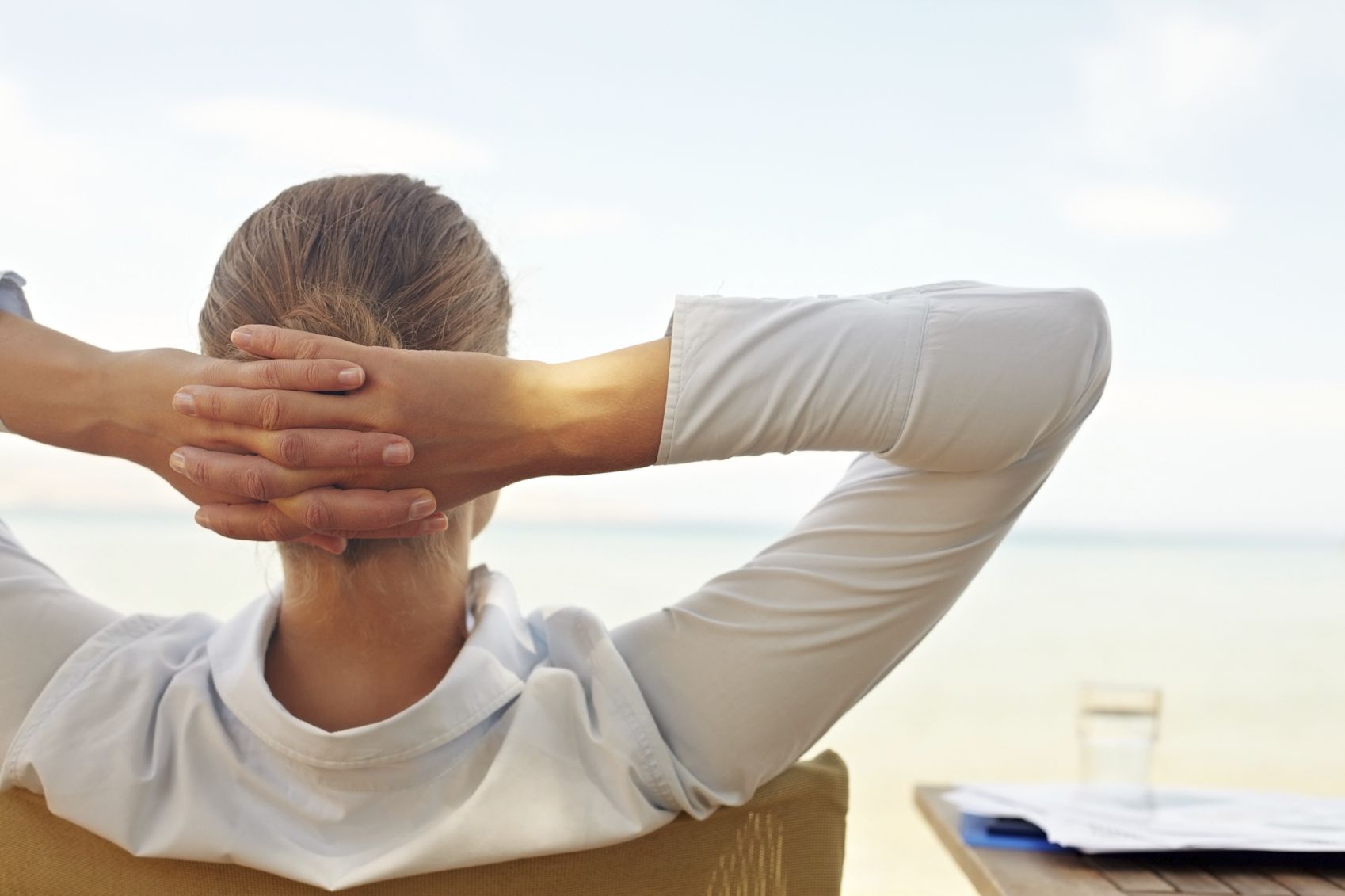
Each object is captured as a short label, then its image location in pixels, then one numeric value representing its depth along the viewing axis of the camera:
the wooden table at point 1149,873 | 0.84
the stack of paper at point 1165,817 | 0.89
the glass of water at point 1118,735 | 1.16
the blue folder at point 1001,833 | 0.94
